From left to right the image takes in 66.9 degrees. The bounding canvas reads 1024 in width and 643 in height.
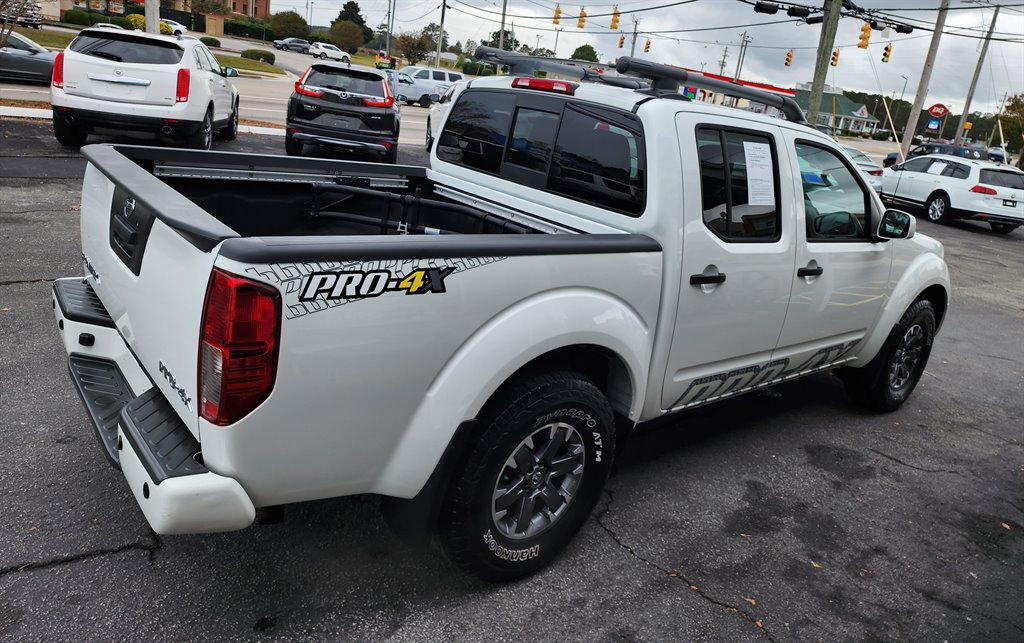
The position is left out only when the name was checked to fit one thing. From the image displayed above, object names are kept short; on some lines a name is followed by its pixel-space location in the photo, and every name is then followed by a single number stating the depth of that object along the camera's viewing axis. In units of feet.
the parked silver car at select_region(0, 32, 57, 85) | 60.95
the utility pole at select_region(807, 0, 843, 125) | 72.16
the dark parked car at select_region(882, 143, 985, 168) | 89.10
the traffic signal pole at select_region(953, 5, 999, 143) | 123.34
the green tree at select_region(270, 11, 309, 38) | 263.90
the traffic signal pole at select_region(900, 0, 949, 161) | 97.71
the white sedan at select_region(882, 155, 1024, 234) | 57.72
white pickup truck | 7.18
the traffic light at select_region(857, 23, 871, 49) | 89.40
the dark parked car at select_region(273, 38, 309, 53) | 224.74
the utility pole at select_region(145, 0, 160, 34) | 55.83
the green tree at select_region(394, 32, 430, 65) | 237.86
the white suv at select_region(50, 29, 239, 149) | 34.68
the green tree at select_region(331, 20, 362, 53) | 257.75
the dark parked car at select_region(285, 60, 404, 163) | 41.39
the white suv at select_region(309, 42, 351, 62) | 188.36
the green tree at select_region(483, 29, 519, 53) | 224.53
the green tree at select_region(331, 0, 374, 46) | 324.60
